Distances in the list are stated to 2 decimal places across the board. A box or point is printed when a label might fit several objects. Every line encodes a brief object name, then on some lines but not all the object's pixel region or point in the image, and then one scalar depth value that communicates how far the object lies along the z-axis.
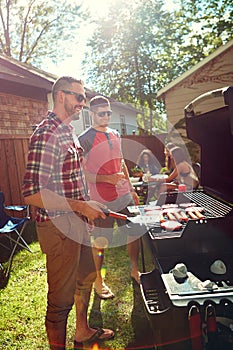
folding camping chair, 4.26
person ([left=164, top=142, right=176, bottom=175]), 5.96
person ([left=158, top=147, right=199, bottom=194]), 4.63
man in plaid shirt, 1.83
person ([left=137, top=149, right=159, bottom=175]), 9.17
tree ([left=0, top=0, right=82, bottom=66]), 17.98
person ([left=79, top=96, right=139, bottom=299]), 3.11
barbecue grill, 1.49
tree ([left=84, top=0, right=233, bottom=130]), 25.00
